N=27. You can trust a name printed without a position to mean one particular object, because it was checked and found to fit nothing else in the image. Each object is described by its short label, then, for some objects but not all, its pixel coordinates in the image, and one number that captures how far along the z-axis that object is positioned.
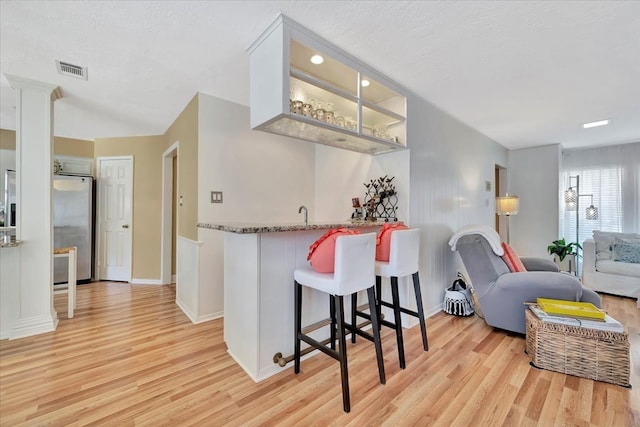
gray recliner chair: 2.27
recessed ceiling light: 3.59
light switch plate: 2.86
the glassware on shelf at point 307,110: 1.95
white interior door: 4.43
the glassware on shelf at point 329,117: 2.10
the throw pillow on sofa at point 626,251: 3.74
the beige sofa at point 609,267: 3.63
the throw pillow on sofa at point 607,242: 3.94
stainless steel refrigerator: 4.09
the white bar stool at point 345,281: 1.60
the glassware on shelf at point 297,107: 1.89
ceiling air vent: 2.30
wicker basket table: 1.81
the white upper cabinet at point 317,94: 1.78
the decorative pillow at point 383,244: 2.24
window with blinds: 4.47
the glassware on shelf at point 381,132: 2.52
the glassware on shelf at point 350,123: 2.25
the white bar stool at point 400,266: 2.01
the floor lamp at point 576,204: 4.65
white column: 2.51
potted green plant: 4.38
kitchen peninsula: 1.85
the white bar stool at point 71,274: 2.88
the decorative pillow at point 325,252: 1.72
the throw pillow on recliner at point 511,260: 2.75
